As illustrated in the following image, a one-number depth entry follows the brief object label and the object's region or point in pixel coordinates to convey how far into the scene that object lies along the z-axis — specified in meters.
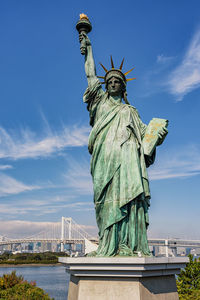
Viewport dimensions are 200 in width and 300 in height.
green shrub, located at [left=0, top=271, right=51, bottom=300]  14.58
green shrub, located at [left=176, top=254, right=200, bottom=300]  14.25
